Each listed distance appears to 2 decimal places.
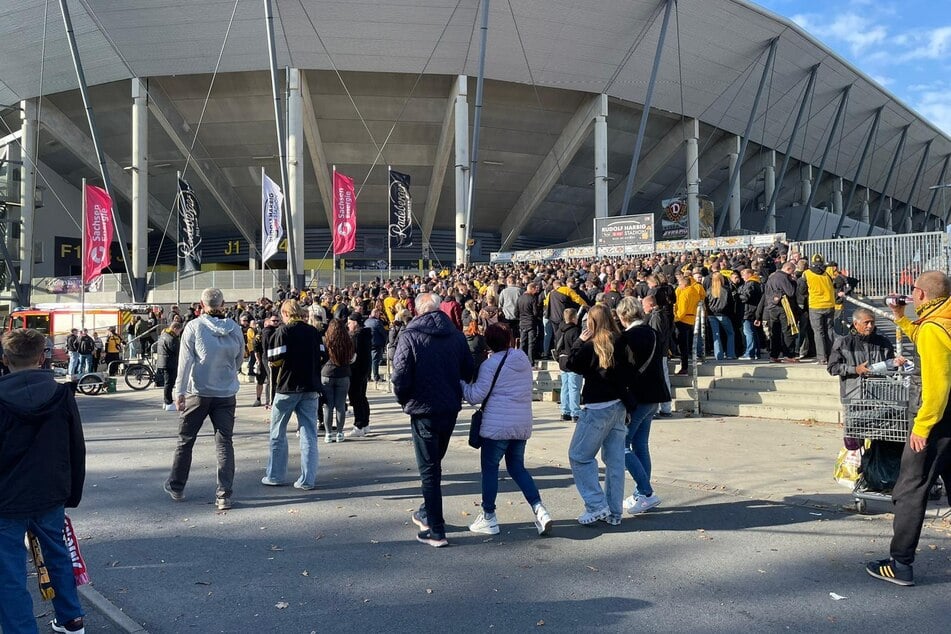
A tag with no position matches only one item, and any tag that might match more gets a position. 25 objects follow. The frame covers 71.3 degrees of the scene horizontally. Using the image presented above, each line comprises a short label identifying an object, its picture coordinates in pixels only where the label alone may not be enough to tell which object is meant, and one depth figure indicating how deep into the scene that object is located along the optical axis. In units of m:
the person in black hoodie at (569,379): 9.59
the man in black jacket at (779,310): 11.51
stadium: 28.66
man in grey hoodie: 5.97
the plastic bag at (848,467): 5.75
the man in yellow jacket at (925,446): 3.94
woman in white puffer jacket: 5.10
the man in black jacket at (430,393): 4.86
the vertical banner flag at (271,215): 23.77
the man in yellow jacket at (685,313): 11.42
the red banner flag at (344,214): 25.23
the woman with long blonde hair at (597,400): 5.18
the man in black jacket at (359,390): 9.61
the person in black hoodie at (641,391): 5.35
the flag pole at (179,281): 28.65
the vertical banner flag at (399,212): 27.38
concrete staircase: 9.89
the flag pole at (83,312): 22.25
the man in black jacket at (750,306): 12.18
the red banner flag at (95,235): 24.72
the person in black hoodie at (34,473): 3.21
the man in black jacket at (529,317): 12.82
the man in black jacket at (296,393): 6.63
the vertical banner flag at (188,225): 27.58
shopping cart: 5.08
